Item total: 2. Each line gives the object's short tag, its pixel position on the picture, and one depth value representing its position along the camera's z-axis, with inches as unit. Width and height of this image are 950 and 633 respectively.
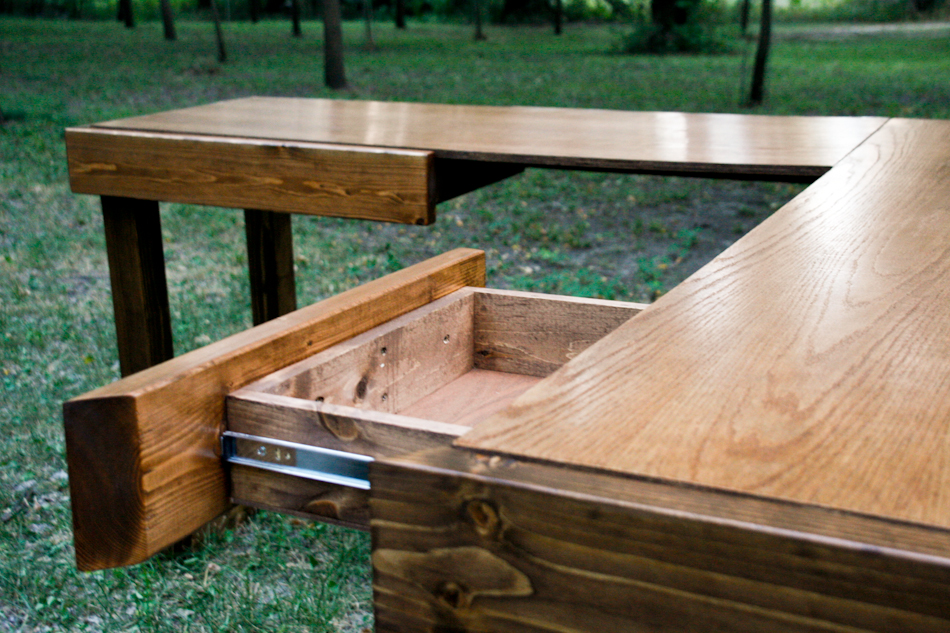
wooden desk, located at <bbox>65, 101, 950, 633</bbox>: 23.4
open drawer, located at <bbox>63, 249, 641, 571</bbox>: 39.1
